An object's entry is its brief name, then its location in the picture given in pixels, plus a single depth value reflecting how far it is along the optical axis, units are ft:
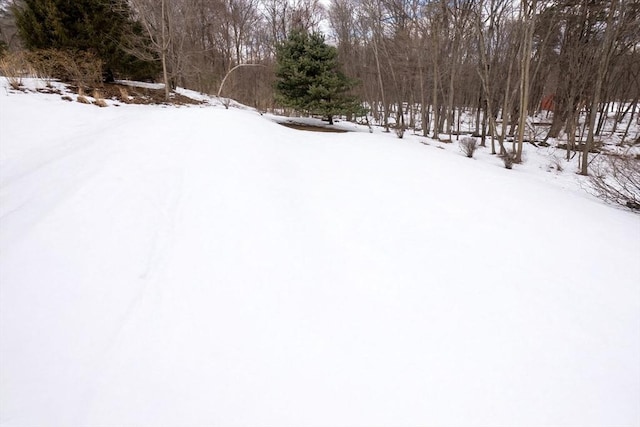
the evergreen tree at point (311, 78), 35.96
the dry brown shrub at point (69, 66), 29.63
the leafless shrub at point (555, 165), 33.93
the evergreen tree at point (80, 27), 31.22
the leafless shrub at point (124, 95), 31.09
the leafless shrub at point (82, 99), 25.54
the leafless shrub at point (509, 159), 31.40
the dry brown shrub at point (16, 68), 25.26
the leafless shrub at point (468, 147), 34.65
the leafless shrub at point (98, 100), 26.26
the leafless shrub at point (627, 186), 18.30
